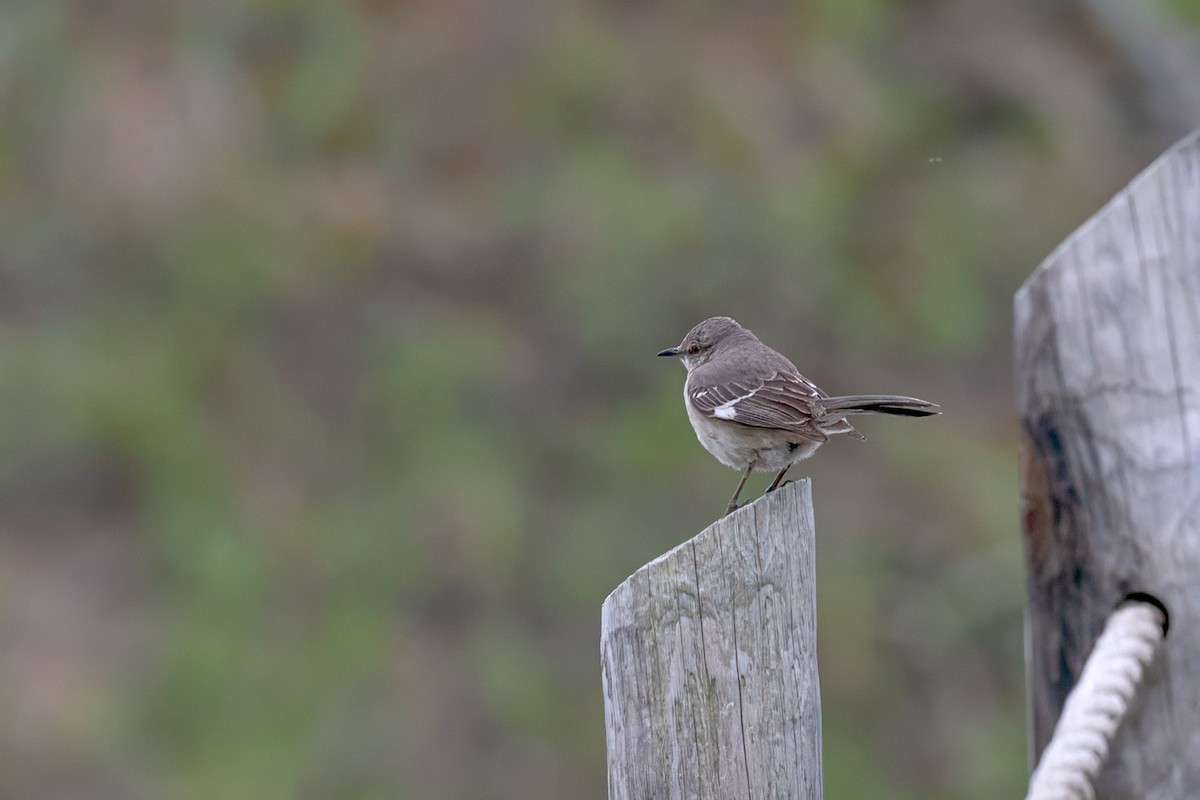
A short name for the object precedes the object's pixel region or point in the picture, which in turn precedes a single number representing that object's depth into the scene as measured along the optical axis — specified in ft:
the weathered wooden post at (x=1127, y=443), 18.88
